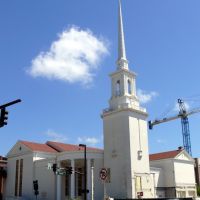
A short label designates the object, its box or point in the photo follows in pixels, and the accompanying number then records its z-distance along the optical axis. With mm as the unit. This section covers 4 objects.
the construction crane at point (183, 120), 109938
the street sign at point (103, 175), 29266
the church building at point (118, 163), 51688
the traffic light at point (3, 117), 20594
